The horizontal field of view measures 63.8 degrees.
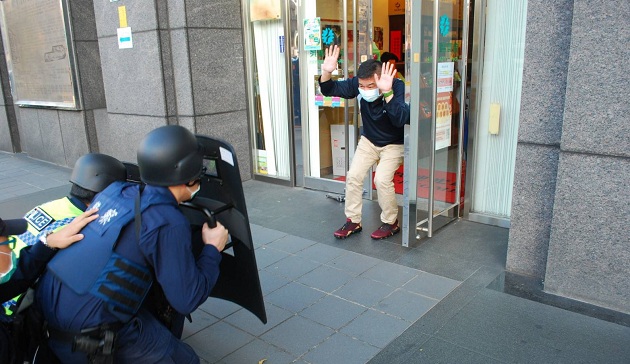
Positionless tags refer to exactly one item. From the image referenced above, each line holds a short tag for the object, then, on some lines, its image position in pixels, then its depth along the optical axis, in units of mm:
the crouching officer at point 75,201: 2486
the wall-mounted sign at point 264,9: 6535
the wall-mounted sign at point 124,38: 6785
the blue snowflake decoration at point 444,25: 4652
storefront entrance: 4539
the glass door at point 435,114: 4352
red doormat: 5176
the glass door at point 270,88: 6645
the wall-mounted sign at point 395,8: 9648
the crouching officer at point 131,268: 2086
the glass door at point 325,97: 5918
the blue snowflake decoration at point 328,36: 6143
